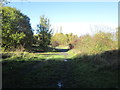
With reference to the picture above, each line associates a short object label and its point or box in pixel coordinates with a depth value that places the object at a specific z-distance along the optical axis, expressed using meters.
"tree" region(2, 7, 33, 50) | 15.17
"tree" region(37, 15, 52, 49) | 26.41
